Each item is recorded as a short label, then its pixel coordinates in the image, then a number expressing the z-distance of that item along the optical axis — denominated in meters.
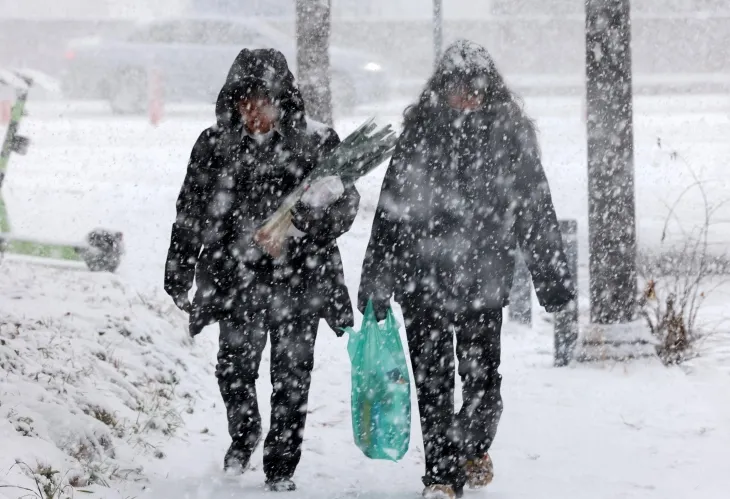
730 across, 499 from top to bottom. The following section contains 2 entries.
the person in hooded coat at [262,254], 9.05
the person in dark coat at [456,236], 8.87
